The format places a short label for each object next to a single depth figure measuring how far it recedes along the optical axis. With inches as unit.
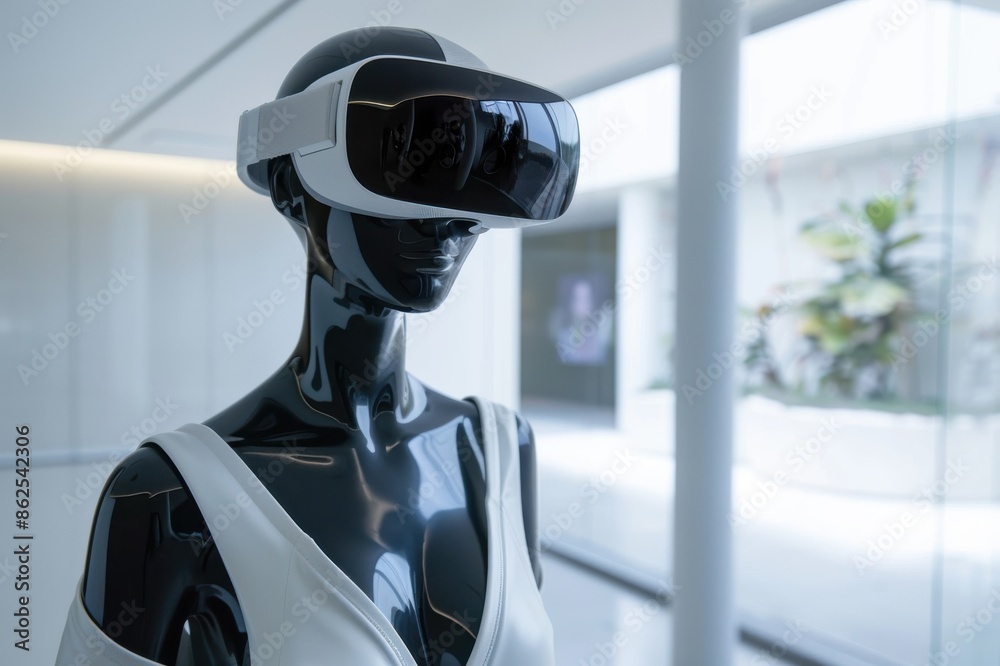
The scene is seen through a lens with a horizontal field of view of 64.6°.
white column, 106.8
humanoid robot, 34.5
